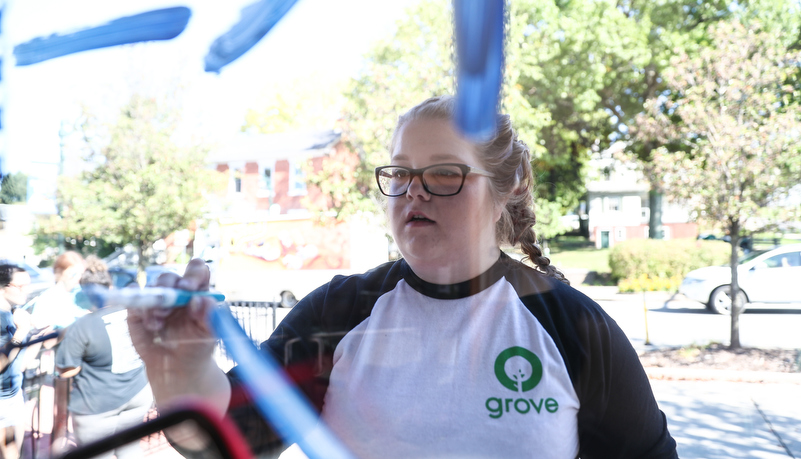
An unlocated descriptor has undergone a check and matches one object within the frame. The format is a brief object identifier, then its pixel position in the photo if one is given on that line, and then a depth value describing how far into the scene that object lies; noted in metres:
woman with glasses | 0.77
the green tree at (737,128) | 4.88
